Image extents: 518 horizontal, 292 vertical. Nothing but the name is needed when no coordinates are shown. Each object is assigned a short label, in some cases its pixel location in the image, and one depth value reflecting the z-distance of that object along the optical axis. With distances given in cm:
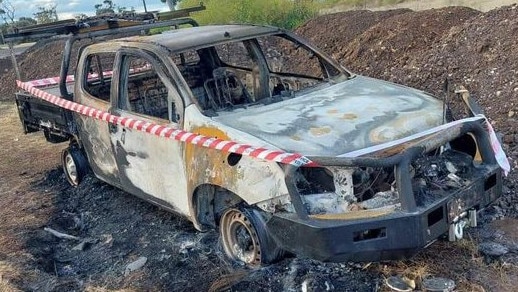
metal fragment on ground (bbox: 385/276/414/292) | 393
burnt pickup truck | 372
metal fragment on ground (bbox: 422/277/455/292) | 389
